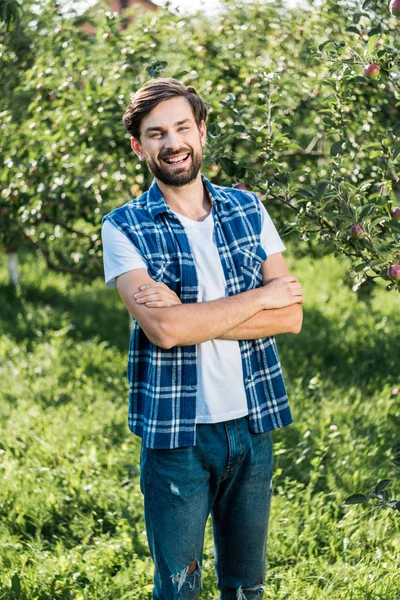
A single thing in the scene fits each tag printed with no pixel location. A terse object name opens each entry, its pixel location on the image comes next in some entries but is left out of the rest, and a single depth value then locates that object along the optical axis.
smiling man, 2.20
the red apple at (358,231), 2.54
